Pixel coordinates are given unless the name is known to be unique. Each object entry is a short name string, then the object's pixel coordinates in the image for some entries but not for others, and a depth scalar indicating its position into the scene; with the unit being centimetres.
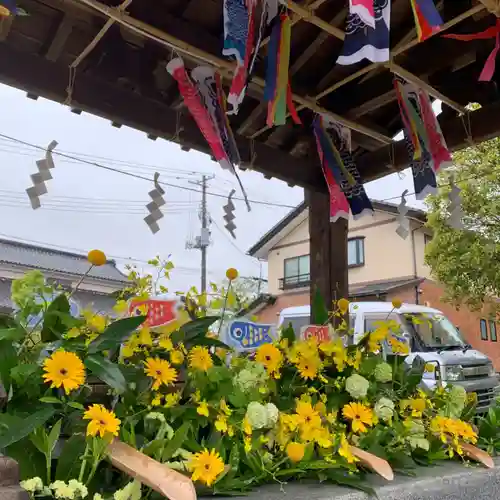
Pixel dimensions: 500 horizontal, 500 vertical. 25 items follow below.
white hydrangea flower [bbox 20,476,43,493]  91
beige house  1477
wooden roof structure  230
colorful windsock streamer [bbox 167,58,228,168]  252
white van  655
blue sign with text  156
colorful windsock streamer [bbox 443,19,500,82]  231
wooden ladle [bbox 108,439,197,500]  98
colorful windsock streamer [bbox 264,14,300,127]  222
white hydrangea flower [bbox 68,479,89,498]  94
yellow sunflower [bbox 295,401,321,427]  133
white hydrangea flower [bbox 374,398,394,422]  155
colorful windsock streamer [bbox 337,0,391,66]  174
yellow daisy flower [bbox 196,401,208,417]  122
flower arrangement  102
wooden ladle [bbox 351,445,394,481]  133
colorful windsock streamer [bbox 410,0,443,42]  178
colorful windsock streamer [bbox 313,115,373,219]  303
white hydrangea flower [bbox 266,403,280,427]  129
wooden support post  307
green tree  984
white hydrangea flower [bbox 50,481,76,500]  92
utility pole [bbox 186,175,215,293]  1581
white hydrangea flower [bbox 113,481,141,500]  97
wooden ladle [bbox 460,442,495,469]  157
